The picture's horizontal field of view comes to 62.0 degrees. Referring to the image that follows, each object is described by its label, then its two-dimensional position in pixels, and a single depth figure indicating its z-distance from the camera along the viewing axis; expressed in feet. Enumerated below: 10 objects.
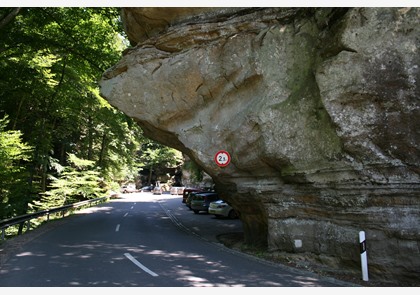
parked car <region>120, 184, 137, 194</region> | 210.18
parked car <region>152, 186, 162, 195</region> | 204.49
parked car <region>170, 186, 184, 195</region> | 188.71
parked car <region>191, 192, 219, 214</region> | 83.41
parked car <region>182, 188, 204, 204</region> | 113.29
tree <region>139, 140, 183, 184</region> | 226.17
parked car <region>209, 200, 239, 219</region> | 71.97
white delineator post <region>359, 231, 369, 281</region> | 27.00
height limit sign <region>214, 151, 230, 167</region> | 38.86
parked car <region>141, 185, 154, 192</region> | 232.32
